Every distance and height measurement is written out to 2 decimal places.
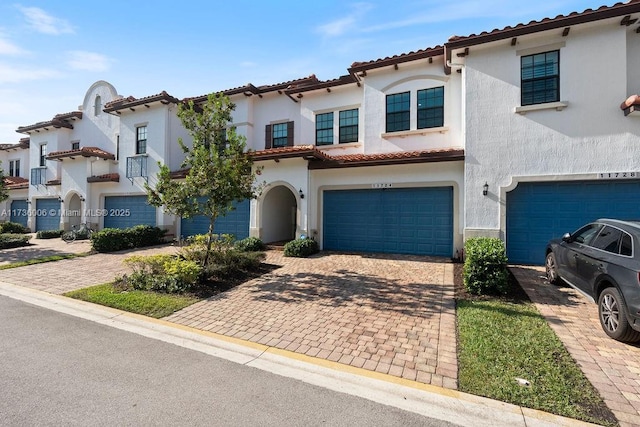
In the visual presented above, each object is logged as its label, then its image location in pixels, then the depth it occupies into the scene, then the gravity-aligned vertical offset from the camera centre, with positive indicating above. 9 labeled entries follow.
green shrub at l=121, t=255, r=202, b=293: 7.57 -1.61
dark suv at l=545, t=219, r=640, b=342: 4.56 -0.91
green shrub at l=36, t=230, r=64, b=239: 19.16 -1.40
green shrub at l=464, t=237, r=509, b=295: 6.86 -1.23
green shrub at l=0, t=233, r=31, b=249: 15.42 -1.49
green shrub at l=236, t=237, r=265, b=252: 13.37 -1.34
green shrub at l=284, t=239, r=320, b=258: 12.05 -1.33
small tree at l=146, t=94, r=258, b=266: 8.56 +1.27
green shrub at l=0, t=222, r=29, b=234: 20.75 -1.12
